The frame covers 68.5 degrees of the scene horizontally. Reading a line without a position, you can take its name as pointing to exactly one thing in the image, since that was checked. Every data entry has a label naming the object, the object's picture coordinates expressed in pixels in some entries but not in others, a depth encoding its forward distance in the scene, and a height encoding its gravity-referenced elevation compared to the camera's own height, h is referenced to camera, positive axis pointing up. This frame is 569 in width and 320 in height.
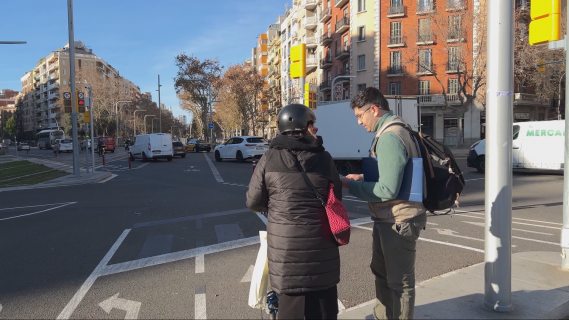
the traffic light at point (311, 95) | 12.16 +1.33
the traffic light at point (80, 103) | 19.00 +1.80
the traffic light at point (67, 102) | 18.59 +1.80
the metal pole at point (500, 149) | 3.30 -0.09
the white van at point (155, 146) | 29.06 -0.34
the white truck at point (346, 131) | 15.28 +0.35
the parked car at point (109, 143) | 48.53 -0.13
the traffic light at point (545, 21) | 4.29 +1.22
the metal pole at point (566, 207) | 4.41 -0.76
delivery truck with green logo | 15.48 -0.35
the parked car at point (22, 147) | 61.29 -0.61
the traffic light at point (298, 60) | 8.56 +1.63
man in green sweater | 2.65 -0.42
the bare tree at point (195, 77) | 52.97 +8.10
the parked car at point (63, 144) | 50.19 -0.25
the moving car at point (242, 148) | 25.84 -0.48
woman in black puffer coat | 2.41 -0.52
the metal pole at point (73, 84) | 18.32 +2.65
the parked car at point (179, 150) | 33.38 -0.72
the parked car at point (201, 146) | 45.97 -0.57
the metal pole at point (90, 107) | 19.56 +1.69
